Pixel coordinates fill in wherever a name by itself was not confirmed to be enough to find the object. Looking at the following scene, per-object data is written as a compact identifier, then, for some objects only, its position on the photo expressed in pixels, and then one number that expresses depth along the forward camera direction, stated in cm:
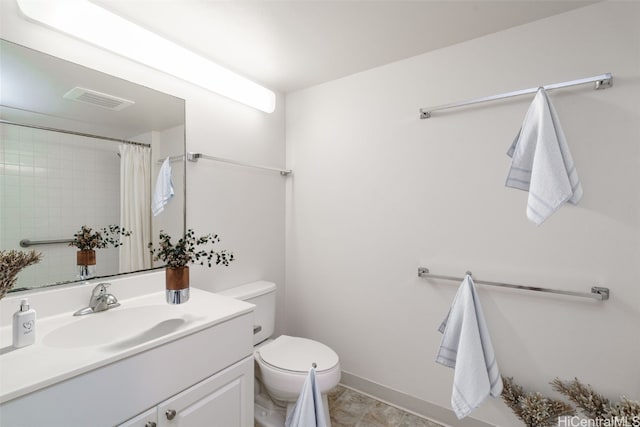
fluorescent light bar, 113
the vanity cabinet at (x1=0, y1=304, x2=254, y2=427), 77
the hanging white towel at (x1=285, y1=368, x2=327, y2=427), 112
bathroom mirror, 110
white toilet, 147
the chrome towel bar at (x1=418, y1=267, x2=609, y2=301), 129
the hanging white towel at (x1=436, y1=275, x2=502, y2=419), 122
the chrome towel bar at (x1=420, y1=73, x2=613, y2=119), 126
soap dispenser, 91
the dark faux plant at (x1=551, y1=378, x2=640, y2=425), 109
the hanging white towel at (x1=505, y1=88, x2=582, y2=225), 113
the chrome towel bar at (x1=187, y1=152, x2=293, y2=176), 165
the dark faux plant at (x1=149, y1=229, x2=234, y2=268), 123
